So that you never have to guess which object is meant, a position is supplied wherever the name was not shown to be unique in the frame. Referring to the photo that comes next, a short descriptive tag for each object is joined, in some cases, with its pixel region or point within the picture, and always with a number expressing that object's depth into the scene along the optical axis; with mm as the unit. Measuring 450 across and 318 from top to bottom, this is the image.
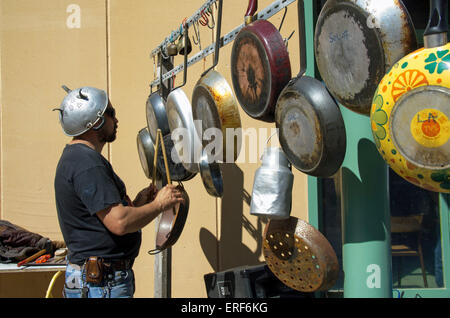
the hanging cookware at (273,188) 1765
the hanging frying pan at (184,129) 2408
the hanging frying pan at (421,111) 1037
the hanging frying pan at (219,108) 2068
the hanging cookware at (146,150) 3119
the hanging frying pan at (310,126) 1544
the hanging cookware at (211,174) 2326
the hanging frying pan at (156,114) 2846
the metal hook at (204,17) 2477
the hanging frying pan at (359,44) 1229
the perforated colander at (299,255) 1757
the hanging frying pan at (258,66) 1736
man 1789
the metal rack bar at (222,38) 1855
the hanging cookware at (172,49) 2816
